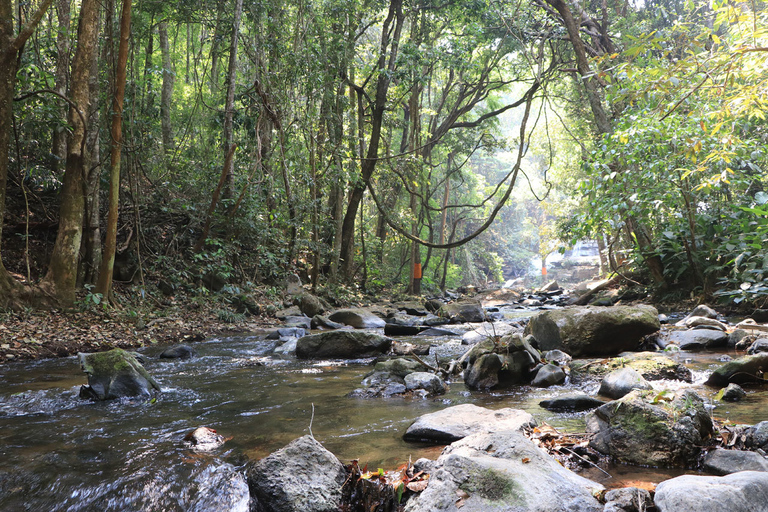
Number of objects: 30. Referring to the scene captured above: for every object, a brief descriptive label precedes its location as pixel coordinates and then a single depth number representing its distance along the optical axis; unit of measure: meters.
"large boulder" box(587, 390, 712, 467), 2.39
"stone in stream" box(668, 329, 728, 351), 5.38
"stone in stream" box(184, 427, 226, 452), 2.89
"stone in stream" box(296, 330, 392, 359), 6.17
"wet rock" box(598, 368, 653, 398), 3.48
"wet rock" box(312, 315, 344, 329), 9.15
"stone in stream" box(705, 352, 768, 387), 3.71
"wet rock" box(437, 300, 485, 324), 10.41
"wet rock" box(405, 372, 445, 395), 4.15
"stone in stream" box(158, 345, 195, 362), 6.08
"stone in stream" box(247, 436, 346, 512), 2.09
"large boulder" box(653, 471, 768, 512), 1.69
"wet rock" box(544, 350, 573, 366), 5.01
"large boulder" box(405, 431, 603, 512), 1.84
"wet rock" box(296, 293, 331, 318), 10.73
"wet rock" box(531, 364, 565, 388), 4.28
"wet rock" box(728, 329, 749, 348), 5.36
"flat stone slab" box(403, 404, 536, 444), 2.81
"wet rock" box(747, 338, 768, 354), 4.64
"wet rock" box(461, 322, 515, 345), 6.89
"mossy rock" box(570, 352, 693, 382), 4.02
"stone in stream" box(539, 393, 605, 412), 3.37
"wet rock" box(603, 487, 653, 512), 1.82
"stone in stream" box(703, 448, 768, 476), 2.11
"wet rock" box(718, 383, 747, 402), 3.31
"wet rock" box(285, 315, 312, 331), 9.21
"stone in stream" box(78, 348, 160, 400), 4.06
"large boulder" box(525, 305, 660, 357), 5.36
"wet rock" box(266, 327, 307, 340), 7.74
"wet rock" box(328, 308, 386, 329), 9.50
